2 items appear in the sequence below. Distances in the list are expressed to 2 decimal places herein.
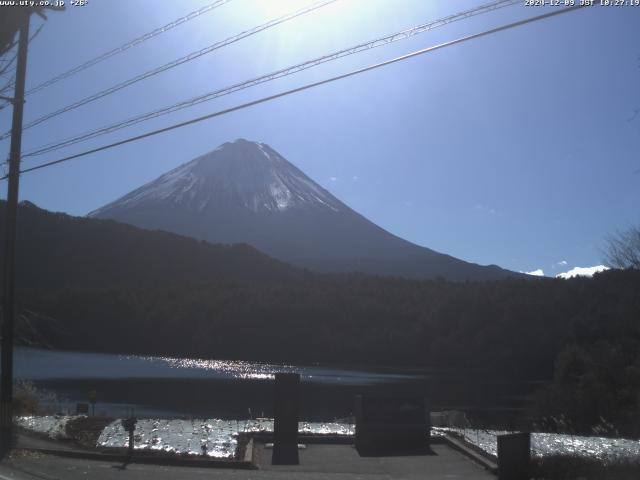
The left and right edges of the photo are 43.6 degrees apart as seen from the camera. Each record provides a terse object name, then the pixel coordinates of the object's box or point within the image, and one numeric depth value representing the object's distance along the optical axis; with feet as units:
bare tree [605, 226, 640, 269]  105.19
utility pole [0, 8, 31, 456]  52.26
